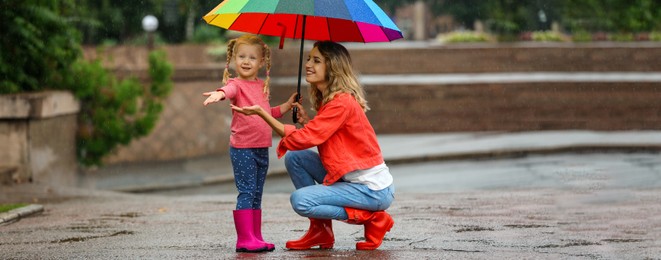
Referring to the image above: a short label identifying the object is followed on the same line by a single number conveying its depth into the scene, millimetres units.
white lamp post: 28188
